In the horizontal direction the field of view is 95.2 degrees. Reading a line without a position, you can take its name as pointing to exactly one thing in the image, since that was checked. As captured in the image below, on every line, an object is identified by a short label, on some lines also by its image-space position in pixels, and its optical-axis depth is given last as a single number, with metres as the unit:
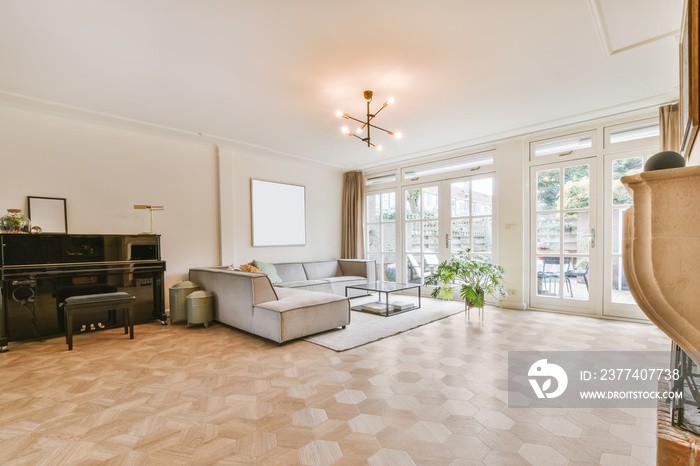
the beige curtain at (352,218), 6.77
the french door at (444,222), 5.23
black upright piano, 3.23
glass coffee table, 4.44
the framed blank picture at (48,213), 3.57
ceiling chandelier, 3.23
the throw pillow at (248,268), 4.64
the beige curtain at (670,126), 3.56
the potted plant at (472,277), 4.09
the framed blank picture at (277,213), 5.57
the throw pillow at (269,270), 5.11
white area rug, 3.30
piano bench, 3.14
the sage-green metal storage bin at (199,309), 3.90
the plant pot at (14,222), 3.23
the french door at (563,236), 4.32
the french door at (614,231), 4.06
